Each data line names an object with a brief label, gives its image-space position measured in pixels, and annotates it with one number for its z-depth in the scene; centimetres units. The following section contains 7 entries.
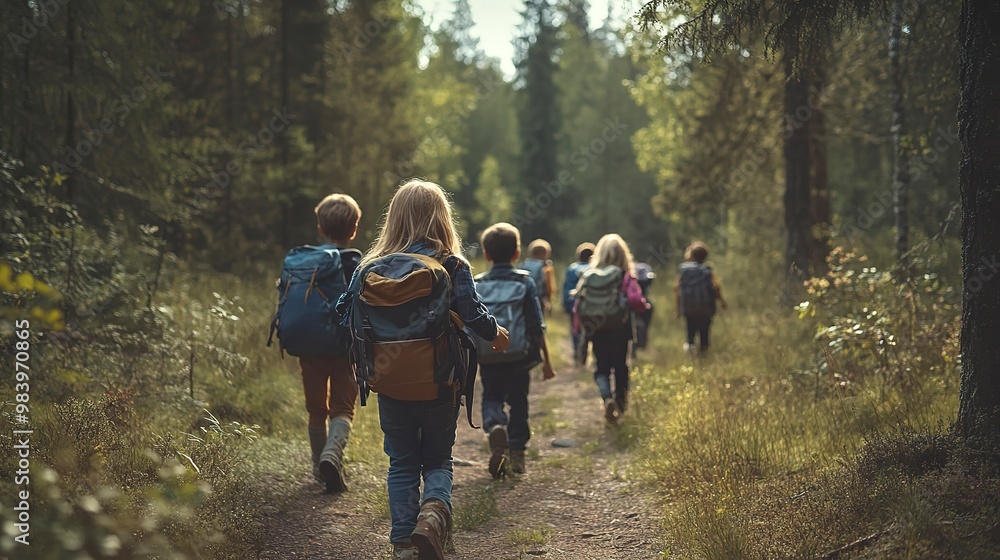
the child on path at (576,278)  1088
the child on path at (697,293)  1056
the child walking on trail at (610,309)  776
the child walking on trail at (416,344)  382
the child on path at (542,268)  1070
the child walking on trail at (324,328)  519
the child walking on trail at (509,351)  604
